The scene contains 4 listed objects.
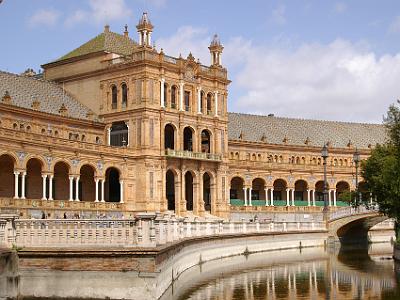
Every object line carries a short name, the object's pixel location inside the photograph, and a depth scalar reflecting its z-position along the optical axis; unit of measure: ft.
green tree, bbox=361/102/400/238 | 167.02
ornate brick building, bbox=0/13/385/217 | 211.00
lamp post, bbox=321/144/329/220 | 220.43
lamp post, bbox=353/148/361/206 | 246.35
